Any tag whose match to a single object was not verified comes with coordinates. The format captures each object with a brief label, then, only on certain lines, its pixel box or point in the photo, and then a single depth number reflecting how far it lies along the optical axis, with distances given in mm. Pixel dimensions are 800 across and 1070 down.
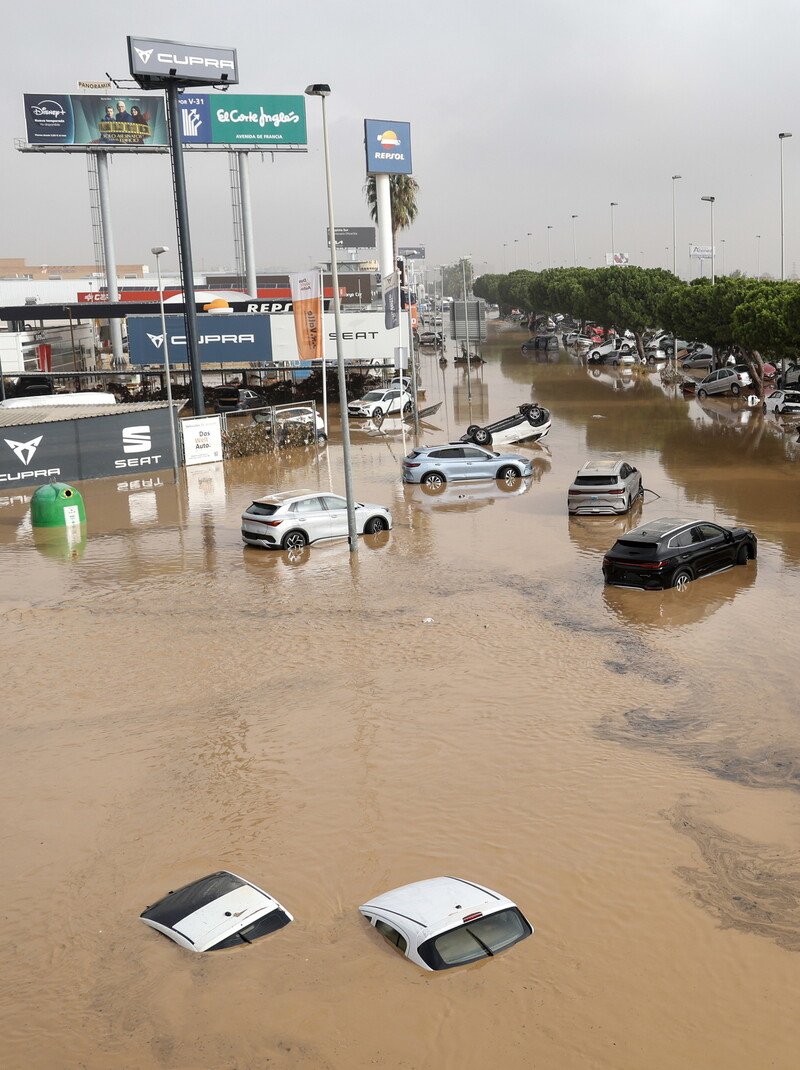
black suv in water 20281
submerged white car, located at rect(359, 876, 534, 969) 9164
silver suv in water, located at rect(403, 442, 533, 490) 32688
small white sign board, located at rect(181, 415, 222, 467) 39031
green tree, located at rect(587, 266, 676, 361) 70250
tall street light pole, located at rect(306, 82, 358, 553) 23078
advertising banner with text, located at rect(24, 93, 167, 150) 69125
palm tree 81375
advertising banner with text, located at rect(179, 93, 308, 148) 66875
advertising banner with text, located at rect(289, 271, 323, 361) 43094
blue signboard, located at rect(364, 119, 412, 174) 67812
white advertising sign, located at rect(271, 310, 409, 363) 58562
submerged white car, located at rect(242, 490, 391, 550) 24734
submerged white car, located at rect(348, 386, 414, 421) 50625
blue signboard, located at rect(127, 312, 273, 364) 54500
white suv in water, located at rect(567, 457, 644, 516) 27062
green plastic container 28609
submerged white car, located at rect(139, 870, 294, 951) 9578
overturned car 40812
